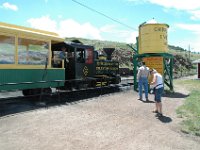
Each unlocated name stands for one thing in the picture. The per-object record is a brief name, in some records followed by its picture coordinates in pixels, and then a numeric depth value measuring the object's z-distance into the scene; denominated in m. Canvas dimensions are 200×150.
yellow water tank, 11.50
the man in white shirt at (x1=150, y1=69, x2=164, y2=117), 7.38
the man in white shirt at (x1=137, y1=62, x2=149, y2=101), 9.64
